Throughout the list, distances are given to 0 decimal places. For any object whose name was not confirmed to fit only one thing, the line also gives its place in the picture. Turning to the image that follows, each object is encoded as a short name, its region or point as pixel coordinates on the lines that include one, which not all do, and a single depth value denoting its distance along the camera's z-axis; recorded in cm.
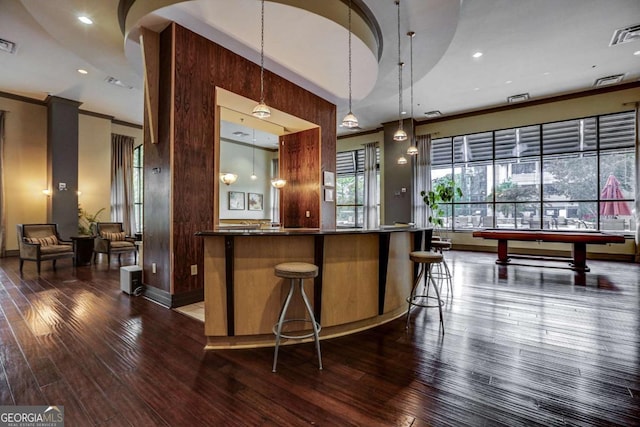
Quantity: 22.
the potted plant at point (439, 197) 866
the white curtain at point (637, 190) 691
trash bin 416
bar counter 254
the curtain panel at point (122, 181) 915
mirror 1144
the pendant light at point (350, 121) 404
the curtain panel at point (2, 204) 725
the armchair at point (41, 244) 565
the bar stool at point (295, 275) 225
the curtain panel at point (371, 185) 1051
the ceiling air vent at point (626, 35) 485
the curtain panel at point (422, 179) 954
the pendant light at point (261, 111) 351
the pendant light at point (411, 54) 430
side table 628
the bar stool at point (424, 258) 310
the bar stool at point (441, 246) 502
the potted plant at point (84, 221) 834
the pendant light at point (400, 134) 488
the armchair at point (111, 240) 656
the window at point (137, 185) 989
